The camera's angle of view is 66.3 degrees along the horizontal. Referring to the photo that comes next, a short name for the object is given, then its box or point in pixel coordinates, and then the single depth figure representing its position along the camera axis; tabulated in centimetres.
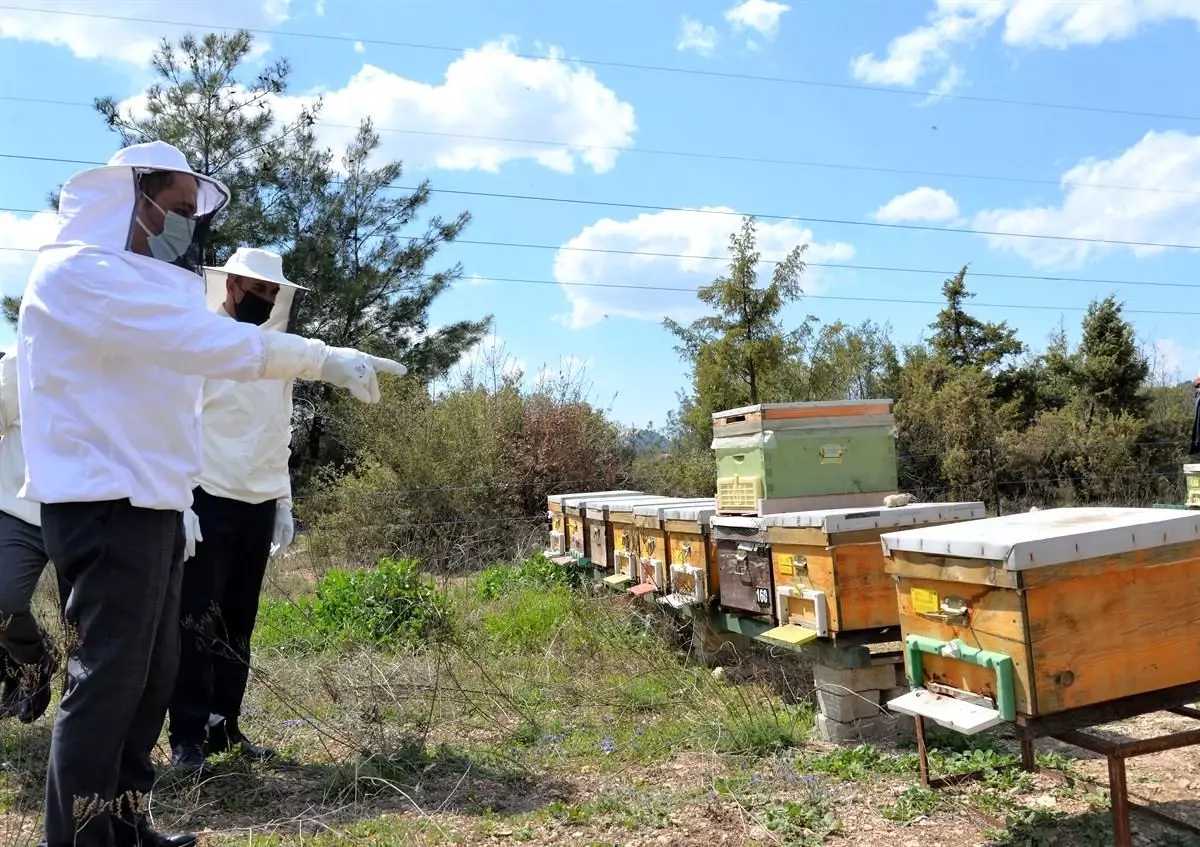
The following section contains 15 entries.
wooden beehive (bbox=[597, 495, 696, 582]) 605
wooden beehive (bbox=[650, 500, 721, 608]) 495
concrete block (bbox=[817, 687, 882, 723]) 390
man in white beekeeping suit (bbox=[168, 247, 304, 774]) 357
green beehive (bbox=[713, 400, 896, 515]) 459
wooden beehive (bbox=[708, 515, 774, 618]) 435
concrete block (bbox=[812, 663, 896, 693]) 393
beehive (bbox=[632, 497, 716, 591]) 548
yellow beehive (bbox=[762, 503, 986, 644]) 379
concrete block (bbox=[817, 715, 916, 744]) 390
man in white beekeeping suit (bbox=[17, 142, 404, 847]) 229
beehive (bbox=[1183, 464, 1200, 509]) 745
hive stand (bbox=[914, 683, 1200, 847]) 252
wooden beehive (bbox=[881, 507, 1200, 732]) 254
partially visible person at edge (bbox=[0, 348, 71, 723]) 378
